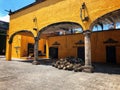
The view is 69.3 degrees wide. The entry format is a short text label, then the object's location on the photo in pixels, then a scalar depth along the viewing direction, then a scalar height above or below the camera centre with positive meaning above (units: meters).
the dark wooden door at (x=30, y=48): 17.61 +0.12
